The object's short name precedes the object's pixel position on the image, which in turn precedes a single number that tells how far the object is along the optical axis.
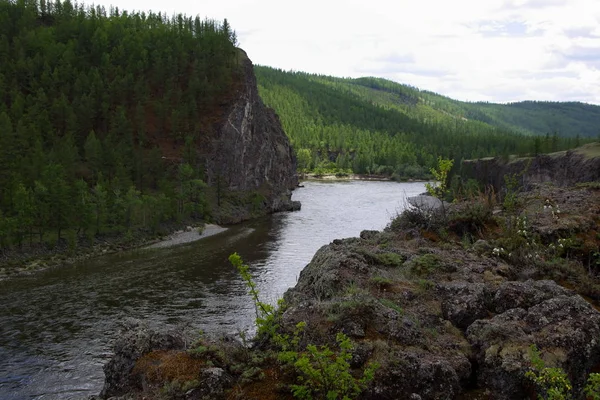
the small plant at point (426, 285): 16.38
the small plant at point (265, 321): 12.95
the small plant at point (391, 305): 14.34
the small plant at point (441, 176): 24.62
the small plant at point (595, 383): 8.71
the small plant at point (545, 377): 8.86
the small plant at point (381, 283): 16.61
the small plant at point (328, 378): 10.26
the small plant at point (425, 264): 18.19
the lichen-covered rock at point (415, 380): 11.19
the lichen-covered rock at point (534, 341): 11.19
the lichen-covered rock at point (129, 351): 13.56
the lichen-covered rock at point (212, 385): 11.34
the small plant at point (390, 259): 19.31
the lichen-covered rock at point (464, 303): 14.13
